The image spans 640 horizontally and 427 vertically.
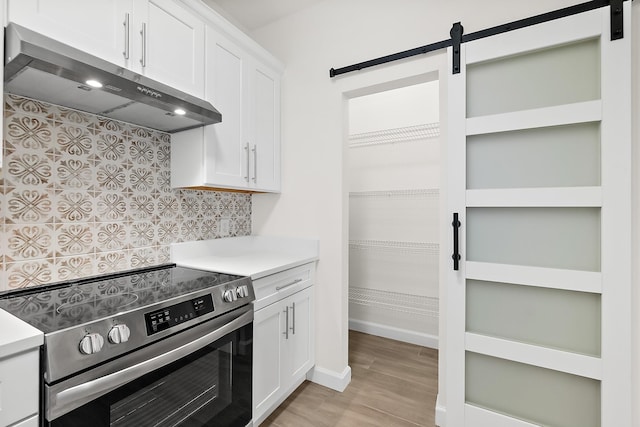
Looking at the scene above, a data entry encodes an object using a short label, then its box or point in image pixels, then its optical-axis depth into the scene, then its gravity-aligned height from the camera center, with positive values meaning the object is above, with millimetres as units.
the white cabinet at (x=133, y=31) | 1096 +790
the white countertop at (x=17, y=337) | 768 -342
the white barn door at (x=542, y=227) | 1382 -69
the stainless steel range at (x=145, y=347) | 891 -494
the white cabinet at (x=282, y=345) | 1644 -827
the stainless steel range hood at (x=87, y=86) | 985 +514
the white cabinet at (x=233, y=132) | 1736 +537
